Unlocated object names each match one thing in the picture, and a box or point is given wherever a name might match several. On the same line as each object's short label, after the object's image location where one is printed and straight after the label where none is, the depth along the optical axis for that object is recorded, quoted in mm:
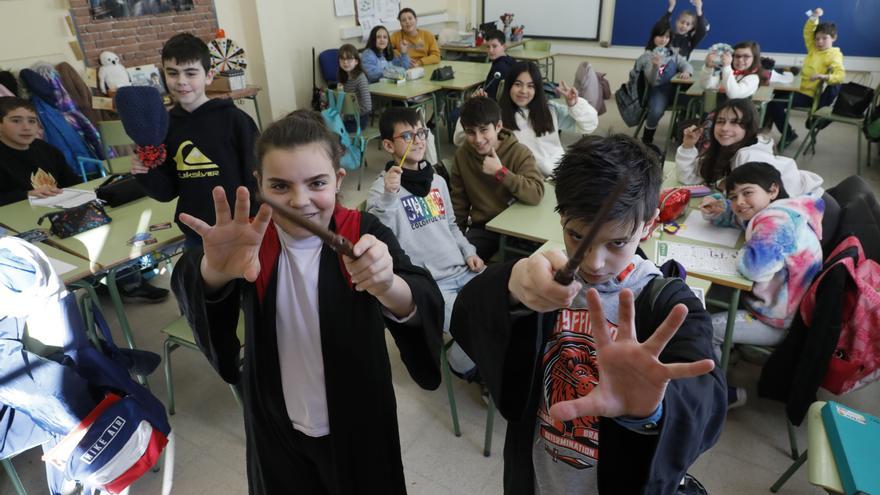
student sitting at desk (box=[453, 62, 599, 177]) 2984
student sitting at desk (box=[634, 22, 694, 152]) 5305
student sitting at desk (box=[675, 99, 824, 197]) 2486
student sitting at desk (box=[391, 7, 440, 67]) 6707
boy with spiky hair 742
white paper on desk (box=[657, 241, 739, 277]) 1957
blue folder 1229
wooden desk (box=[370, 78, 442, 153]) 5054
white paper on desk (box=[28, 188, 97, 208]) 2564
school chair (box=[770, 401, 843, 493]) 1256
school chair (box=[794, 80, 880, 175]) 4617
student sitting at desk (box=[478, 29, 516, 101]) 4672
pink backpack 1779
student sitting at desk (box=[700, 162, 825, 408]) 1876
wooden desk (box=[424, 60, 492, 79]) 6088
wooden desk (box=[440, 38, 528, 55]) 7531
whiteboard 7848
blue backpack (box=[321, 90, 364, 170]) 4230
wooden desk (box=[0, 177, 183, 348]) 2076
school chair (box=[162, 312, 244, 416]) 2061
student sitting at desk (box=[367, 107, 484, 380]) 2156
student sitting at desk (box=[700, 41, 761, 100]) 4434
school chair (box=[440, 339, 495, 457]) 2021
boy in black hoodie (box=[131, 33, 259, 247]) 2047
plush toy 4492
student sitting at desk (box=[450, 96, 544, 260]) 2432
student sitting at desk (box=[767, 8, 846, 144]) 4996
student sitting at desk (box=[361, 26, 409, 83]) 5715
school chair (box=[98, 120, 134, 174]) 3102
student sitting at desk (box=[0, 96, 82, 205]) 2695
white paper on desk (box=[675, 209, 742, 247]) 2154
